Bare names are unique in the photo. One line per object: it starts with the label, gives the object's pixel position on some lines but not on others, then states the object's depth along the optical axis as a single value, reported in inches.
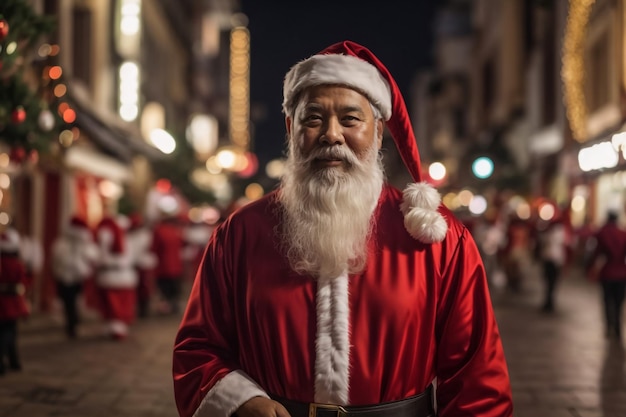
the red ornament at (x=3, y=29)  262.8
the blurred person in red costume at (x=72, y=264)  453.4
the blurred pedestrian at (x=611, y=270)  452.8
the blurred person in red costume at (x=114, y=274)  450.0
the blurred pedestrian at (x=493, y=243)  705.8
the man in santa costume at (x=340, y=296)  102.5
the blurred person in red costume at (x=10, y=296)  332.8
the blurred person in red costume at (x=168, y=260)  579.2
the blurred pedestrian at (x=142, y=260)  546.6
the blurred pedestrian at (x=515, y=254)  751.7
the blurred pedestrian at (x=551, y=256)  571.8
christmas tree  268.2
